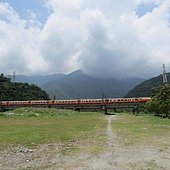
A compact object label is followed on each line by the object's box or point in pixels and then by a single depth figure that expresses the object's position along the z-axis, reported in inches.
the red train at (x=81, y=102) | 2218.8
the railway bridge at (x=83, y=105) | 2270.7
